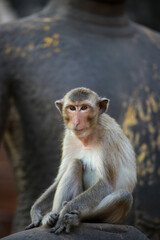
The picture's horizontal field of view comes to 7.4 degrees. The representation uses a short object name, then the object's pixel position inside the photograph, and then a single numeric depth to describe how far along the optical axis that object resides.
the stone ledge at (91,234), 7.73
